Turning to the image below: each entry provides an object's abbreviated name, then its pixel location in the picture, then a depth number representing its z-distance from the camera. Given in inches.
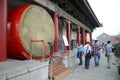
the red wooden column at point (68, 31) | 255.8
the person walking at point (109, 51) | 195.5
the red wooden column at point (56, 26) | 192.8
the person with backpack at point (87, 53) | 193.5
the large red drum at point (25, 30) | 123.5
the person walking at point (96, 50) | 209.6
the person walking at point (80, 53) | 223.8
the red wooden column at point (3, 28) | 107.8
